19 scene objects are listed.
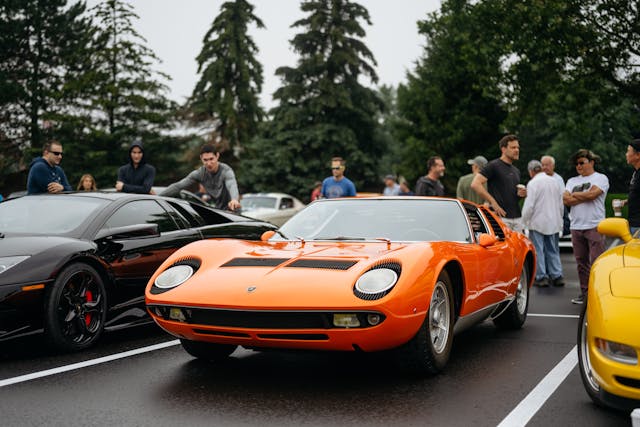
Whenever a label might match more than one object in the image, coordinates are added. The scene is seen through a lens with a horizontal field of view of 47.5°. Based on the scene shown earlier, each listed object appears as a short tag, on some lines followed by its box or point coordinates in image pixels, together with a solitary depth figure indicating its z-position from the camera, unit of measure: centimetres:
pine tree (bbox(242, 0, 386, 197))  4047
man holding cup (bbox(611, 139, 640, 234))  684
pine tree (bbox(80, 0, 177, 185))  3644
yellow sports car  343
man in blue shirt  1108
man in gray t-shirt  905
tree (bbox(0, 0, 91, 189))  3841
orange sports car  422
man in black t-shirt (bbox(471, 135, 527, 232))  941
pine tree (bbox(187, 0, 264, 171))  4575
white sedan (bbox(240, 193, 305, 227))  1927
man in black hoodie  919
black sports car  527
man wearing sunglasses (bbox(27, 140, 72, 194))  793
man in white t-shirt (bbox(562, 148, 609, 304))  872
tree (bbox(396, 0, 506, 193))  3828
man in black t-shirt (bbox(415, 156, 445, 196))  979
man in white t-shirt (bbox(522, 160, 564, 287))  1020
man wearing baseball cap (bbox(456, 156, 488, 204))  1078
